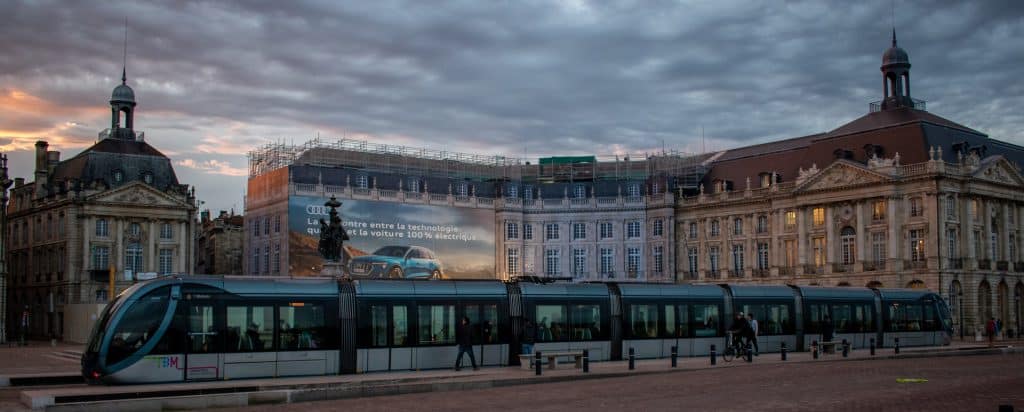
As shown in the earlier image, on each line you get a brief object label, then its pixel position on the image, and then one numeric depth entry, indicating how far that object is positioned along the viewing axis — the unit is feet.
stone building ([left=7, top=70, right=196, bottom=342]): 258.98
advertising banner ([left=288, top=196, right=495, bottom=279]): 257.75
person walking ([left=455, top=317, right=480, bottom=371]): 103.50
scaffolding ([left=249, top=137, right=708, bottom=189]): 287.07
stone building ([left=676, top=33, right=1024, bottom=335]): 236.63
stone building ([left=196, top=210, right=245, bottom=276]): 359.46
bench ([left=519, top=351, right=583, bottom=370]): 106.93
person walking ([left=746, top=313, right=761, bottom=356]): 123.54
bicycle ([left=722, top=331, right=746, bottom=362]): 123.34
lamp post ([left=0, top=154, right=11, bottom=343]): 222.48
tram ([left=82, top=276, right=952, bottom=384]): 88.69
